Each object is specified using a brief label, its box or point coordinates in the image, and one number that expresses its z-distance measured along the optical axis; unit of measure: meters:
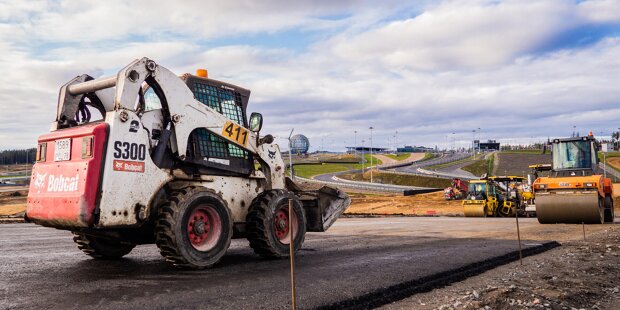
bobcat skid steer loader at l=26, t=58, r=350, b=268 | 6.36
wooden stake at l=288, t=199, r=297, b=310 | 4.57
